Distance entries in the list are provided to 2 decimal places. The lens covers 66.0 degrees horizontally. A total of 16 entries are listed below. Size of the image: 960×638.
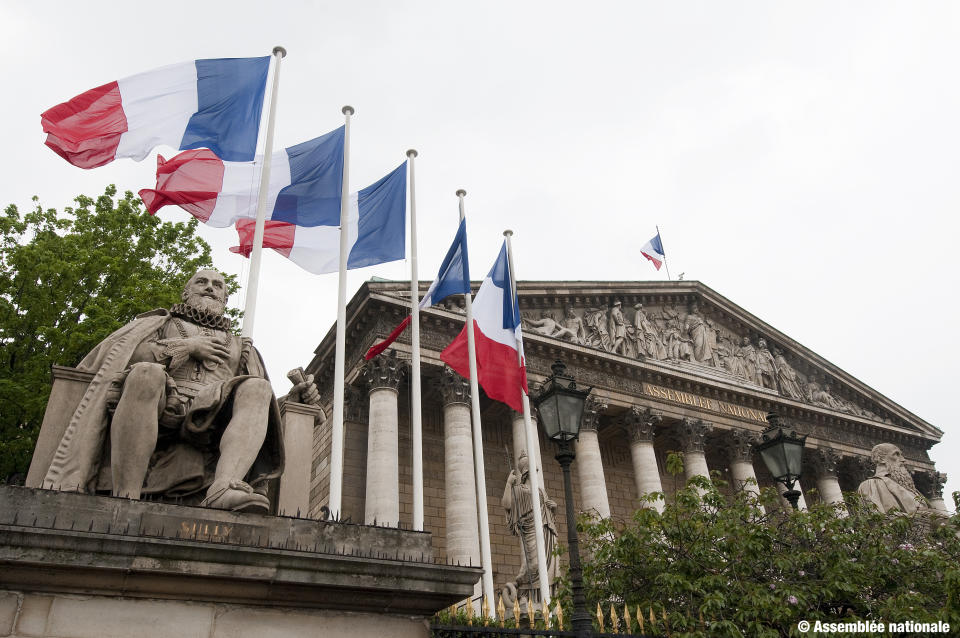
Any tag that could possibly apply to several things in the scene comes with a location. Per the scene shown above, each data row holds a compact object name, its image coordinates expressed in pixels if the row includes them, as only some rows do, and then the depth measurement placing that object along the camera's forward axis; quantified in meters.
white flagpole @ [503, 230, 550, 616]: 13.15
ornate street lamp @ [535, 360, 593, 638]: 7.45
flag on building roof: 29.38
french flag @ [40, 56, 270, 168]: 9.88
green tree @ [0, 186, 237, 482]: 14.02
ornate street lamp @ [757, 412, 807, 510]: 9.84
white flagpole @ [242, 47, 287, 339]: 9.21
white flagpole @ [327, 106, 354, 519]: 9.34
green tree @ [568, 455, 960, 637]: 7.70
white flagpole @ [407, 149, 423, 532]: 11.23
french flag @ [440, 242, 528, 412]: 15.18
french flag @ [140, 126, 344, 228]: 10.80
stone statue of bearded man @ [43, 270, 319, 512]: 4.59
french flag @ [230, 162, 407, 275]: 11.72
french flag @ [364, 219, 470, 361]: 14.09
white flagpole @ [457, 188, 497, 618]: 13.25
